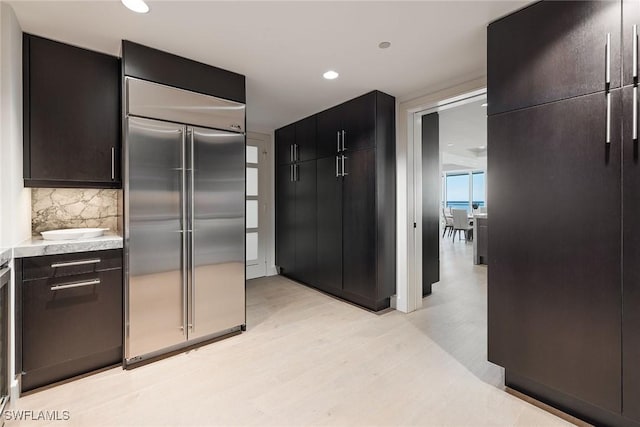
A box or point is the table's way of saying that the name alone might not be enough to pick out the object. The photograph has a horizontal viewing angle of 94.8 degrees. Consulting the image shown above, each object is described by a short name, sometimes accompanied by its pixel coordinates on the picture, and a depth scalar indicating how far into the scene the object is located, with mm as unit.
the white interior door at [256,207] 4750
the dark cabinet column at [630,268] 1434
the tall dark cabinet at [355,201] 3203
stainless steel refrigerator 2209
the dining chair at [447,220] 9539
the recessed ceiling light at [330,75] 2711
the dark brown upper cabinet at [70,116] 2082
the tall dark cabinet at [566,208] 1471
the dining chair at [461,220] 8578
